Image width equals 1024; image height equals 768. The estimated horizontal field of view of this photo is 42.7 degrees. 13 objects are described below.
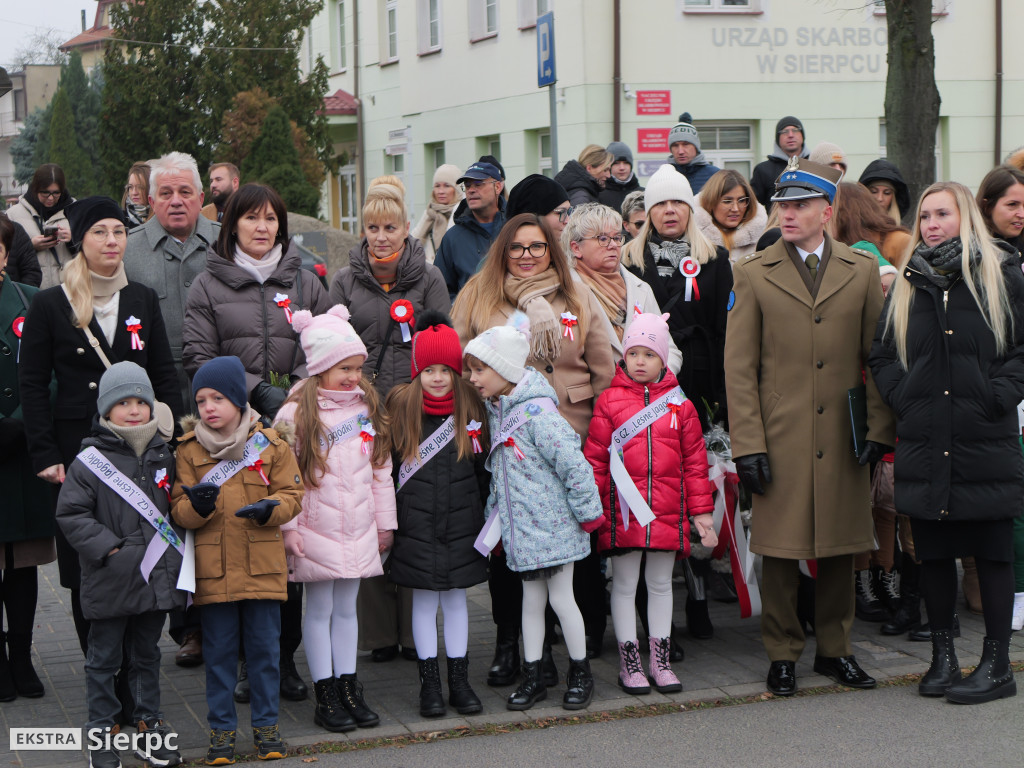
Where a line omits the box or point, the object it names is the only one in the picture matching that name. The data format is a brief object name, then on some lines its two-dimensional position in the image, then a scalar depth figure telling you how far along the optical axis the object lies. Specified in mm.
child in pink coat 5430
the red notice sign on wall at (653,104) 19891
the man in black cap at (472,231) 8086
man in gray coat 6488
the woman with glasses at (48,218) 8352
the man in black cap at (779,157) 10828
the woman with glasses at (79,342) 5688
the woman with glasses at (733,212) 8117
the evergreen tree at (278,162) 24703
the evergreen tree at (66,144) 53094
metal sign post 11930
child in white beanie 5574
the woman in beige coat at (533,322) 6051
